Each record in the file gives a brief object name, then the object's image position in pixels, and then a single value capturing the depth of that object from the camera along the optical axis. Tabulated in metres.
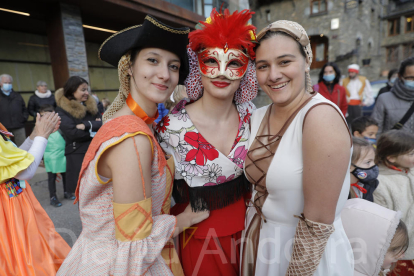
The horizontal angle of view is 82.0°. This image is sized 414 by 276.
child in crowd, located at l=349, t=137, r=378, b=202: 1.90
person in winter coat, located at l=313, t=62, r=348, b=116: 4.51
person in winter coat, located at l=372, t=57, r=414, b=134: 3.00
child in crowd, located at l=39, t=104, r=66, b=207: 3.75
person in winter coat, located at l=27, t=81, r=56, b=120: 5.75
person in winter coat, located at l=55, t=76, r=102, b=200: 3.29
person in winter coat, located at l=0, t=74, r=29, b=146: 5.14
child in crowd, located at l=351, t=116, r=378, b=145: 3.13
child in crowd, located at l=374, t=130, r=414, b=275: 2.00
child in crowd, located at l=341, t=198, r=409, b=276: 1.36
